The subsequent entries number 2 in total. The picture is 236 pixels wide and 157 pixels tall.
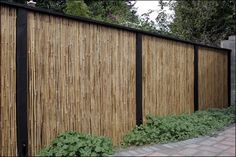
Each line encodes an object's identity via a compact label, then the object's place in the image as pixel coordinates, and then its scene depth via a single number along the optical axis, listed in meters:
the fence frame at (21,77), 4.35
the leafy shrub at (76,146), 4.44
